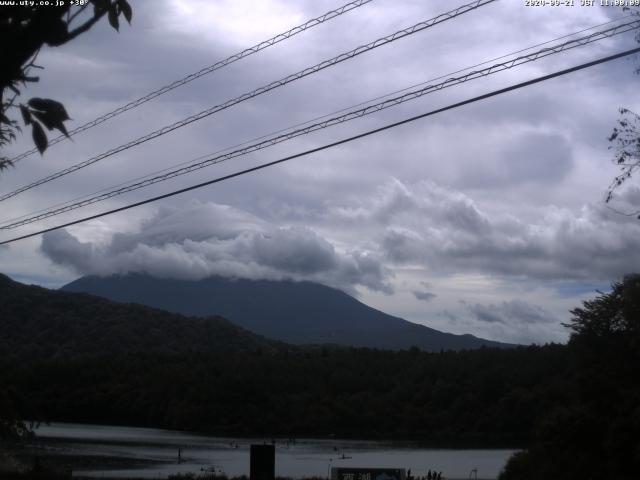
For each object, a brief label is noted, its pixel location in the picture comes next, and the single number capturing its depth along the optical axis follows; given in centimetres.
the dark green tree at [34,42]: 448
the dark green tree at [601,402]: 2198
